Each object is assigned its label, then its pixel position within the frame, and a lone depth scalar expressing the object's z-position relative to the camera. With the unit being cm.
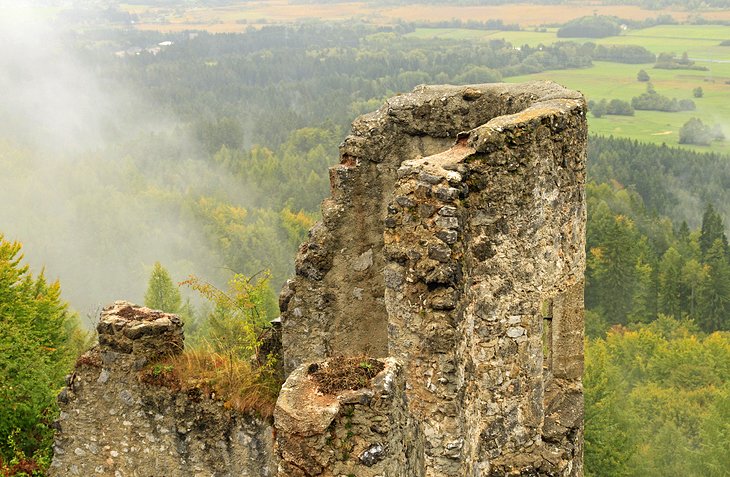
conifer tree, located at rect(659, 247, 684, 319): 8525
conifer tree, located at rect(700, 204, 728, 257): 9488
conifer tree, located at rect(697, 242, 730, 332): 8438
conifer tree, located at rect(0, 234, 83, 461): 1456
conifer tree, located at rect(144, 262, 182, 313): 5863
